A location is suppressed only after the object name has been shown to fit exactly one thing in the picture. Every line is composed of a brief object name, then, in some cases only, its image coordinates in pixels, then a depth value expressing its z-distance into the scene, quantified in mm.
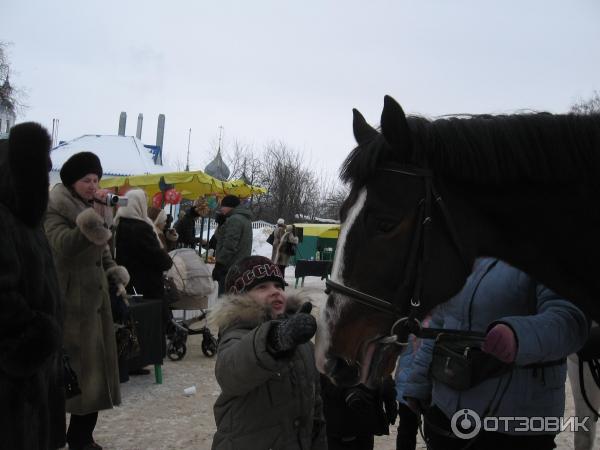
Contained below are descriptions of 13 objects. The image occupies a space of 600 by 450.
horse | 1705
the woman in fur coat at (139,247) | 5738
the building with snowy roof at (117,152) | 15438
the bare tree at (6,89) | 23219
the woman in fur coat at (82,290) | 3717
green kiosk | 21422
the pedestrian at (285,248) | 14484
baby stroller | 6887
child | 2047
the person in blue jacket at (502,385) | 2127
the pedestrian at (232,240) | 7805
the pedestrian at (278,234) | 15047
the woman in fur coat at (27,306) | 2012
